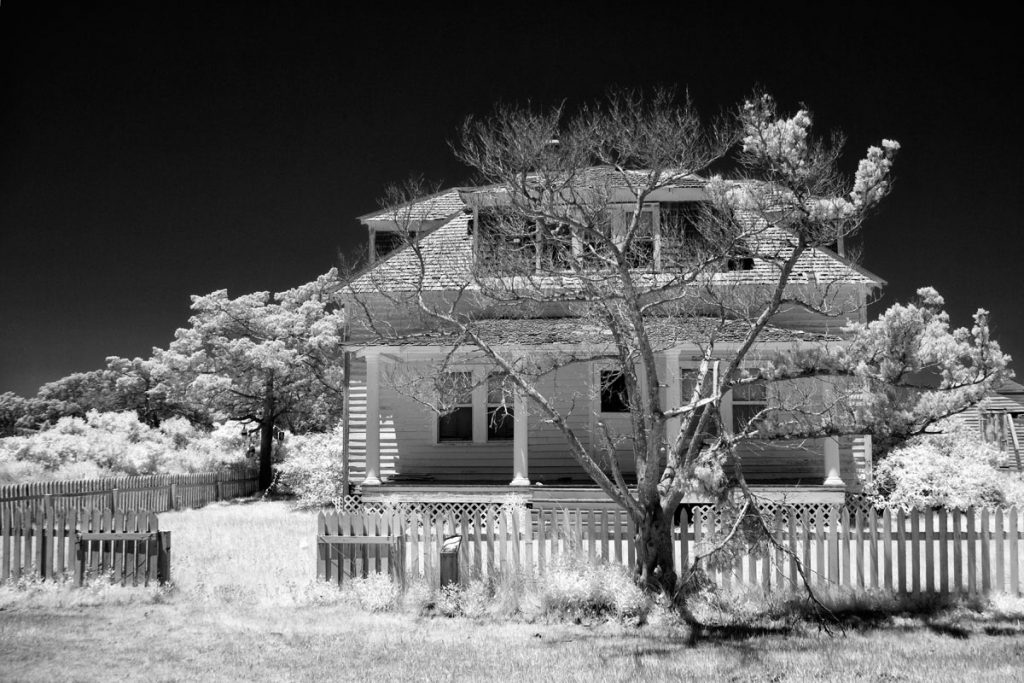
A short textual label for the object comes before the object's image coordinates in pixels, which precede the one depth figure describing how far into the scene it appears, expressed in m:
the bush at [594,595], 10.21
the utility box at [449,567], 10.91
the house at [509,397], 17.56
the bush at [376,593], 10.62
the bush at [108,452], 29.14
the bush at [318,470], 23.78
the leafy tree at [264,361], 28.94
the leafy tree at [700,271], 9.67
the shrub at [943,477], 17.64
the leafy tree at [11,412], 57.09
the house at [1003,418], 41.75
